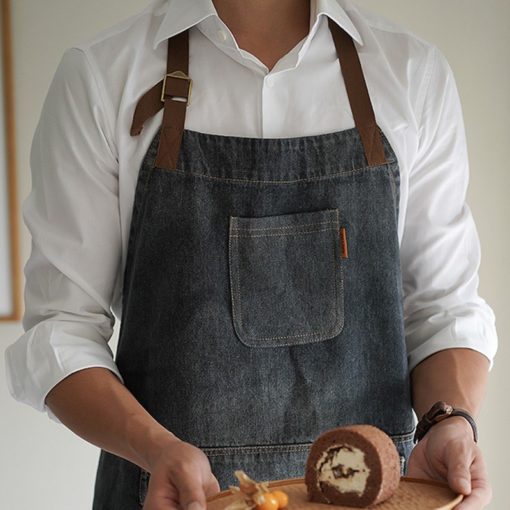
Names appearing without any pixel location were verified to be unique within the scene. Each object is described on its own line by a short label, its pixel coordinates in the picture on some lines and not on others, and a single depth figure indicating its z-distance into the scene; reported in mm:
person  1571
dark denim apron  1571
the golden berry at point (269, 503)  1225
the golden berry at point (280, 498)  1257
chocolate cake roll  1299
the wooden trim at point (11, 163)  2447
